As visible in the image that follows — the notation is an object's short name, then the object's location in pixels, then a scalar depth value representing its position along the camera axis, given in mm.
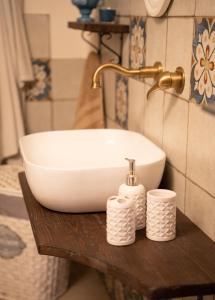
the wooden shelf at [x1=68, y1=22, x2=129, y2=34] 1738
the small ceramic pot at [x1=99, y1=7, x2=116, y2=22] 1848
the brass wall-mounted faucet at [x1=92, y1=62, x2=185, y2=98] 1260
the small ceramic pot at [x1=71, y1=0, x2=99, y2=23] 1902
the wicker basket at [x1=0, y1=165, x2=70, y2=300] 1843
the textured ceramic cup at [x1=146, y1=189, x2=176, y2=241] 1060
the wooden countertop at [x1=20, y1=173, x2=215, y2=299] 901
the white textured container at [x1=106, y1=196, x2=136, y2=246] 1029
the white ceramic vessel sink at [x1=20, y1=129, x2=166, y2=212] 1151
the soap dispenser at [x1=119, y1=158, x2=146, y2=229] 1112
